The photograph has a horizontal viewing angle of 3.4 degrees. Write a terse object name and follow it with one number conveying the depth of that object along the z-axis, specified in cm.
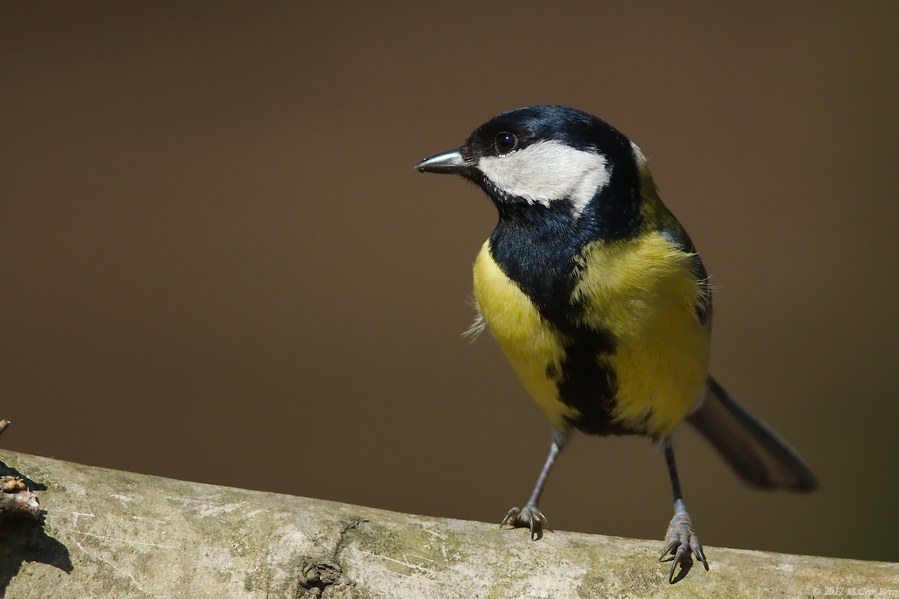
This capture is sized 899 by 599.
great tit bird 285
